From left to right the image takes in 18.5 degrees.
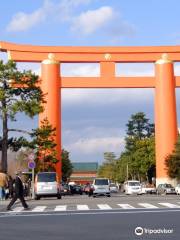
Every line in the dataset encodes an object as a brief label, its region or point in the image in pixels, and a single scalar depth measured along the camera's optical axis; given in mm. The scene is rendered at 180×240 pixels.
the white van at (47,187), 35062
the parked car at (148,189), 60309
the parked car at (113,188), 70388
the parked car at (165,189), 53494
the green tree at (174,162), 59344
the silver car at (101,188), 43250
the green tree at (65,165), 100938
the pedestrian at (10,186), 34212
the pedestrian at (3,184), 30984
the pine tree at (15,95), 40906
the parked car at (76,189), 63922
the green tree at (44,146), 46250
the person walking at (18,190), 22359
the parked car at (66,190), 55219
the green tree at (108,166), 148625
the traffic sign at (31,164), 36031
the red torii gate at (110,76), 56125
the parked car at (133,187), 54375
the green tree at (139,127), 117625
